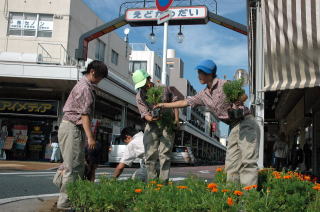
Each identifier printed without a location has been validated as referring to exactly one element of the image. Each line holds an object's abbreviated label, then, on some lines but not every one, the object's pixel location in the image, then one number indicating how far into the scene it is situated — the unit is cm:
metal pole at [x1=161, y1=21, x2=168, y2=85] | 1305
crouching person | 566
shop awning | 528
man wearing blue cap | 410
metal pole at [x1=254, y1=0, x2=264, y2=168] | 588
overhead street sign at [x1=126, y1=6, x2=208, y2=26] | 1795
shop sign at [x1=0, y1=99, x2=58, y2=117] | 2184
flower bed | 289
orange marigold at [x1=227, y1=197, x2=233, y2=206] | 279
